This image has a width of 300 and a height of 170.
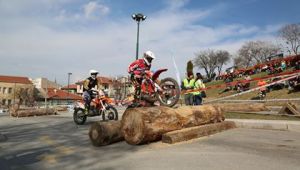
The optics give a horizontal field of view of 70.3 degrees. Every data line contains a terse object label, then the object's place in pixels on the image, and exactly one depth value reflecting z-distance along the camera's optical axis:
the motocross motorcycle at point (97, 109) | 7.67
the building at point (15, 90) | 60.23
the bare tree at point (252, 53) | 60.49
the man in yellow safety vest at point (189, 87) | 8.79
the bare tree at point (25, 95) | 59.11
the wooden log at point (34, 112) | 12.67
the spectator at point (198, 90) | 8.68
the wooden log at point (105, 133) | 4.91
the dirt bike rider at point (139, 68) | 6.03
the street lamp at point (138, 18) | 15.66
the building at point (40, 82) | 76.56
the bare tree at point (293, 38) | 49.76
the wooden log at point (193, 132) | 4.70
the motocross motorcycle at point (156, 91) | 5.92
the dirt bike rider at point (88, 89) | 7.82
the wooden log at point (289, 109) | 8.10
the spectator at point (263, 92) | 15.09
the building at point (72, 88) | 86.64
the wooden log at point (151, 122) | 4.60
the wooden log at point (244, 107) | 10.39
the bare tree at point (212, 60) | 68.16
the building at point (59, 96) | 66.70
